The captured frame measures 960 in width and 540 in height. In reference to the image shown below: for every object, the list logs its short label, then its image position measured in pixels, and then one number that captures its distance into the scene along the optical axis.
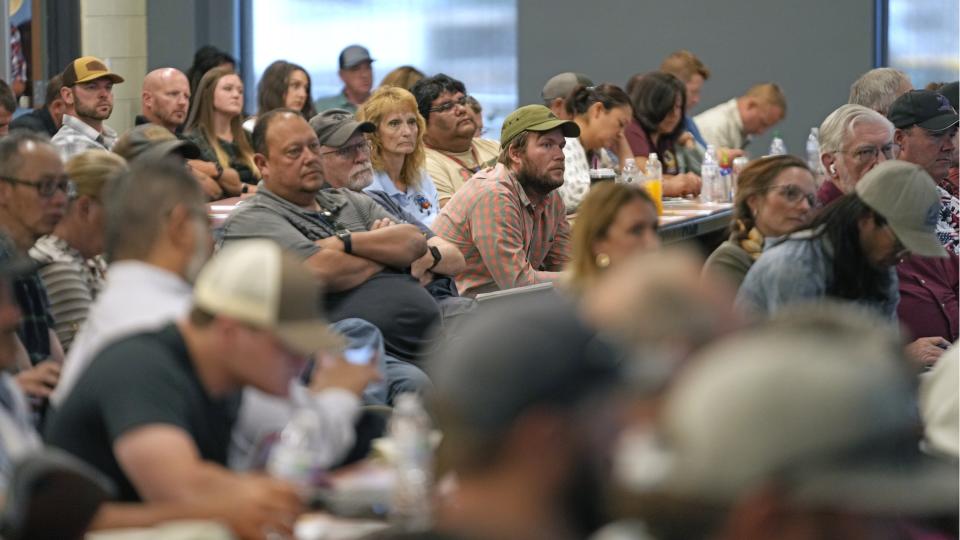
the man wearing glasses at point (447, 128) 12.58
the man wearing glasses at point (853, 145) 9.98
